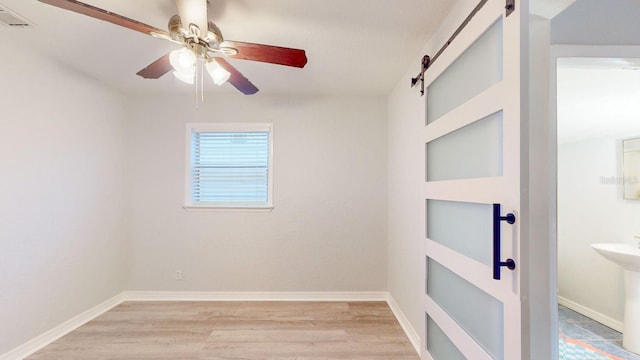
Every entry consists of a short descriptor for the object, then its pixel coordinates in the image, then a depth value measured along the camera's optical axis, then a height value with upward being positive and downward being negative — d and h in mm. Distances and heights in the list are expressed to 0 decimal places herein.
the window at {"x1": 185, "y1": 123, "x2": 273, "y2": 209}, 3408 +226
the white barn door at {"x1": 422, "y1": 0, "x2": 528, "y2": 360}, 1103 -25
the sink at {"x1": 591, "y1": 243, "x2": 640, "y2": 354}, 2250 -863
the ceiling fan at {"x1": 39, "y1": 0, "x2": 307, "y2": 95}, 1401 +796
